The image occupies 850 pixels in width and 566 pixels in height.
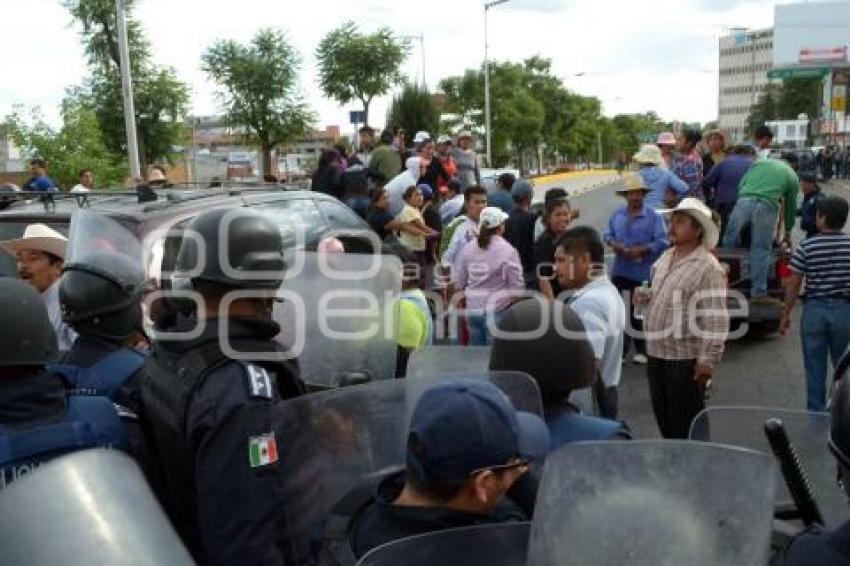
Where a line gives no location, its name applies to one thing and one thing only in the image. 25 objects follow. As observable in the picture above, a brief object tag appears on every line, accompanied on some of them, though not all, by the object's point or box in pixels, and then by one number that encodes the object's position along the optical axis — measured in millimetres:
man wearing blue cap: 1753
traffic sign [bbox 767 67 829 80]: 63406
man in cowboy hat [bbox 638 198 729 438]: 4602
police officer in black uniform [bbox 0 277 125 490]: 2182
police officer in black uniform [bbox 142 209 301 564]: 2088
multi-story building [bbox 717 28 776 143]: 162000
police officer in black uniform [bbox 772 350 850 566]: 1551
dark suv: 5102
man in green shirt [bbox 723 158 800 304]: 8805
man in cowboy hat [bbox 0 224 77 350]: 4402
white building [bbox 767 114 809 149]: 61000
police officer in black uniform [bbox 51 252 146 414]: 2777
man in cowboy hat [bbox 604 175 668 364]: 7379
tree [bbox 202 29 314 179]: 34844
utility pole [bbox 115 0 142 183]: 19297
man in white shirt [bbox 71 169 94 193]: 17362
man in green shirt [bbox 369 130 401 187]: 12430
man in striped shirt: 5469
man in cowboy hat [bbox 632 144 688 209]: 9258
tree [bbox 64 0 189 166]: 28594
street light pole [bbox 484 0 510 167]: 39812
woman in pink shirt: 6609
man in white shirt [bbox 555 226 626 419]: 4320
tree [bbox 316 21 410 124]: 36781
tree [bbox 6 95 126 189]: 23047
